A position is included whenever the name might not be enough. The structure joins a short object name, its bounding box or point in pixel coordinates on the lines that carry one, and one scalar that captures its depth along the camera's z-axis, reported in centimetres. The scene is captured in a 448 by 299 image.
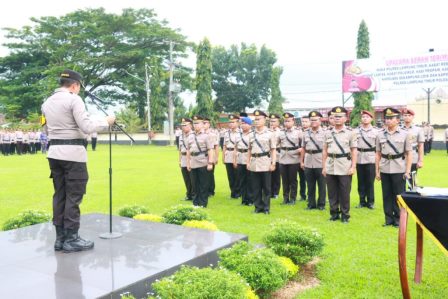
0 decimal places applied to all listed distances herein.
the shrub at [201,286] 290
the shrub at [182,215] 546
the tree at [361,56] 2672
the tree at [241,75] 4366
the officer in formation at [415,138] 718
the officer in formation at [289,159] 823
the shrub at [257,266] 358
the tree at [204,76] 3225
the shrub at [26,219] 525
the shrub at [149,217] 560
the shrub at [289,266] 404
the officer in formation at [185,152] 838
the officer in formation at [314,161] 764
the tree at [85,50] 3656
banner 2145
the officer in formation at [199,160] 789
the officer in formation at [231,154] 910
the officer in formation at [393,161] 612
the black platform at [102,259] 315
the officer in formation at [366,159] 786
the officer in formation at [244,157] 795
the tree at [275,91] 3869
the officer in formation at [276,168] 843
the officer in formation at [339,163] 642
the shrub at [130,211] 593
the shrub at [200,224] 509
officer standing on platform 388
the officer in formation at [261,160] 713
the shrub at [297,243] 428
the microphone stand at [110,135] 415
